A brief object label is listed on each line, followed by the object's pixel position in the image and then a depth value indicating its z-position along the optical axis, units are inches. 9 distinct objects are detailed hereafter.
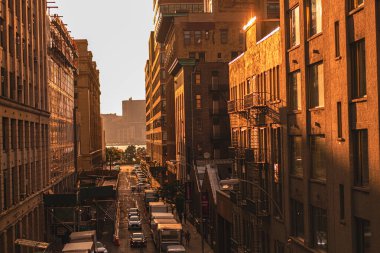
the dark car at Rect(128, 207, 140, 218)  3182.3
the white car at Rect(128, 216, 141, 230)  2970.0
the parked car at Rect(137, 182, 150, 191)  4994.6
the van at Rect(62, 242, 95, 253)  1615.0
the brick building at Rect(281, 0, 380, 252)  881.5
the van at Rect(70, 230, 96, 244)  1860.2
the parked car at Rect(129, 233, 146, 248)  2422.5
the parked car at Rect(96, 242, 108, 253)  2030.0
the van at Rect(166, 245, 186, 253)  1990.0
